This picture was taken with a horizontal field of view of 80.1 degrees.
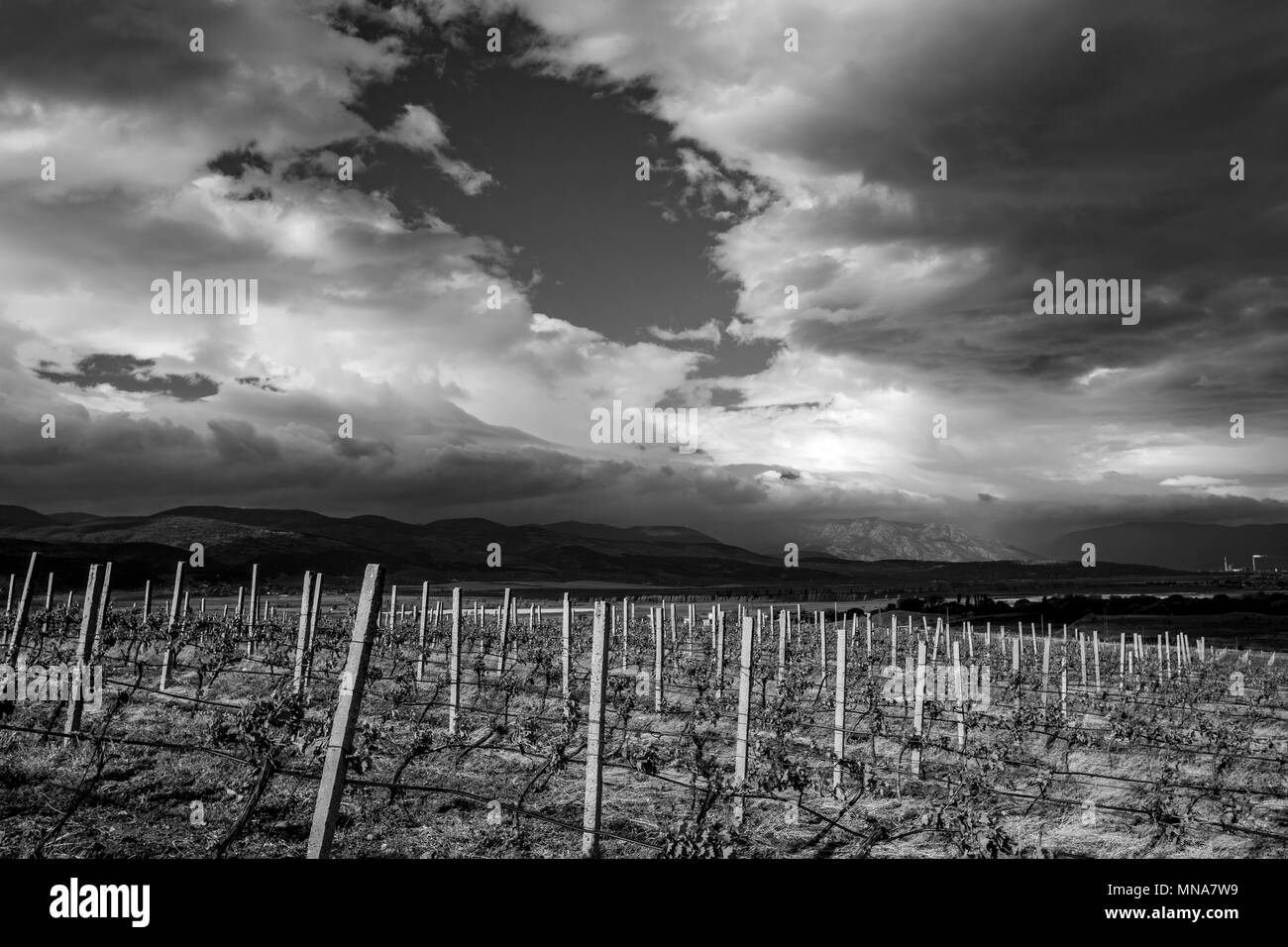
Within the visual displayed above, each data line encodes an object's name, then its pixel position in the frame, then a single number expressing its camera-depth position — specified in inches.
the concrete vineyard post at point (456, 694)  589.0
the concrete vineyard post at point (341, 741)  225.6
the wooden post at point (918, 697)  550.9
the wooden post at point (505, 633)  837.2
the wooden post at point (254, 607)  1002.8
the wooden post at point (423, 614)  860.0
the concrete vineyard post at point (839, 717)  516.4
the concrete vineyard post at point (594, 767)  346.0
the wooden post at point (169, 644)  781.1
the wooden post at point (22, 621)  545.3
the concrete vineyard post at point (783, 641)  1011.9
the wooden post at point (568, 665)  792.1
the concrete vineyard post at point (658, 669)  794.2
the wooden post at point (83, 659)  535.8
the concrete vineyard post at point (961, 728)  643.5
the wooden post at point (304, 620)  709.6
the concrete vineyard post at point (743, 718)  482.9
